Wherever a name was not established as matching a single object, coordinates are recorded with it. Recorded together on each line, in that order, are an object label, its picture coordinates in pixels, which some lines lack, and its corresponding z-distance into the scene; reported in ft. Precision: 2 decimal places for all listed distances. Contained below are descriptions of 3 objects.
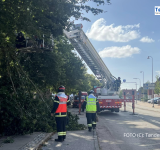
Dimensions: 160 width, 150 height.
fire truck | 43.72
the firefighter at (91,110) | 23.04
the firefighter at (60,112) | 17.85
